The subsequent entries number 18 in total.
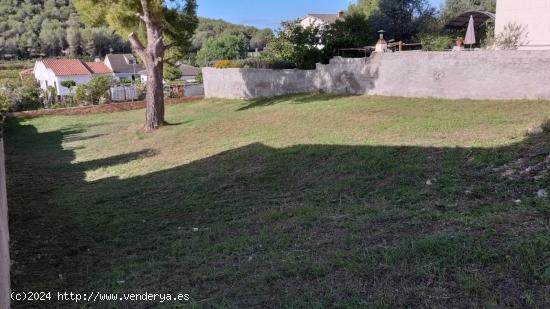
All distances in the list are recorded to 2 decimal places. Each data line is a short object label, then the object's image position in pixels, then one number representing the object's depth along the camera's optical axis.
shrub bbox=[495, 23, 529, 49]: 13.82
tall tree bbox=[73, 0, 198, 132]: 14.45
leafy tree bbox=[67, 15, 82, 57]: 73.42
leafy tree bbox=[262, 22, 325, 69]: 21.75
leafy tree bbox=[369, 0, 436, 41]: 26.47
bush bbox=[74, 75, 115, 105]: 25.58
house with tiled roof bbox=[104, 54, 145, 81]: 62.80
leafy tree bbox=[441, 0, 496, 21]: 30.92
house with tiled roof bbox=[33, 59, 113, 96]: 51.75
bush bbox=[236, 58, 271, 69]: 23.62
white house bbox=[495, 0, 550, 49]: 14.24
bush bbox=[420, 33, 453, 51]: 19.02
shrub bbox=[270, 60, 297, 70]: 22.67
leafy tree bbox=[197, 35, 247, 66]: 72.43
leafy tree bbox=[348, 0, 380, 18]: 29.41
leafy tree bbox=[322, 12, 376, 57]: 22.05
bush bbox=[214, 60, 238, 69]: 27.05
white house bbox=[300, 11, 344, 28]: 49.06
